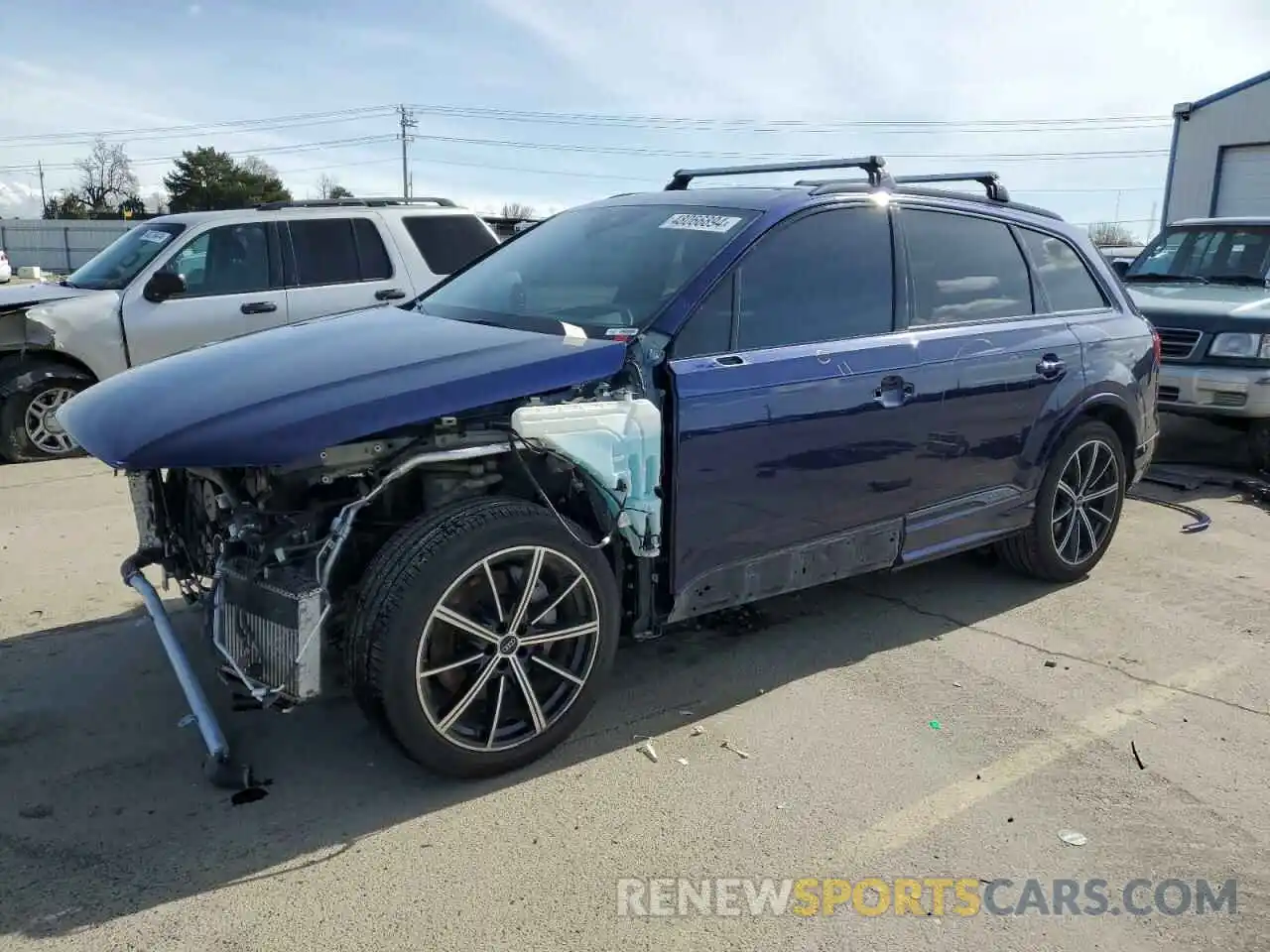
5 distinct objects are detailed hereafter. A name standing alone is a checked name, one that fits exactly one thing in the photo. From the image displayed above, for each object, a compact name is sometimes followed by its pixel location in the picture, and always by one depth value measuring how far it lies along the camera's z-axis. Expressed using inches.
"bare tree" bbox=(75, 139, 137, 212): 3063.5
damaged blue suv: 118.3
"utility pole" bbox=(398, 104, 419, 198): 2439.7
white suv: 301.6
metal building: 822.5
